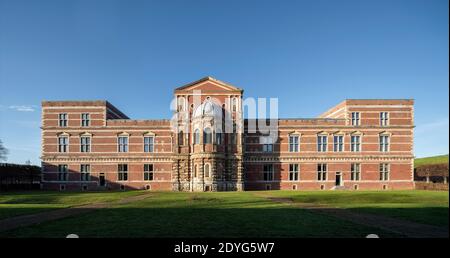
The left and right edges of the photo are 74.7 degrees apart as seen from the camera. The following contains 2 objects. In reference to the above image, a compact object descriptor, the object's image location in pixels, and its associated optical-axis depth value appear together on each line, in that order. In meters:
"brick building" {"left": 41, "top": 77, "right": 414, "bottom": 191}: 40.47
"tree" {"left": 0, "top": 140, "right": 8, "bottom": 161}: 49.50
